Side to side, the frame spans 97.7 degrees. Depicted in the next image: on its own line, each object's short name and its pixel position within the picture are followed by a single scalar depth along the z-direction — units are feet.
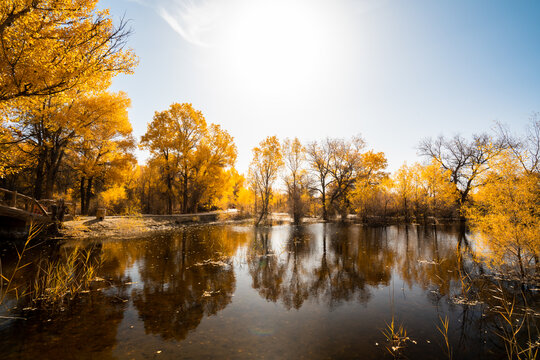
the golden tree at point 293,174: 97.96
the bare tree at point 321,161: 114.62
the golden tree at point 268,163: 88.53
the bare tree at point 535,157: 29.51
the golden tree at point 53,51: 24.70
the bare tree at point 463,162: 93.86
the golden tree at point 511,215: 23.12
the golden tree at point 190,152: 80.28
